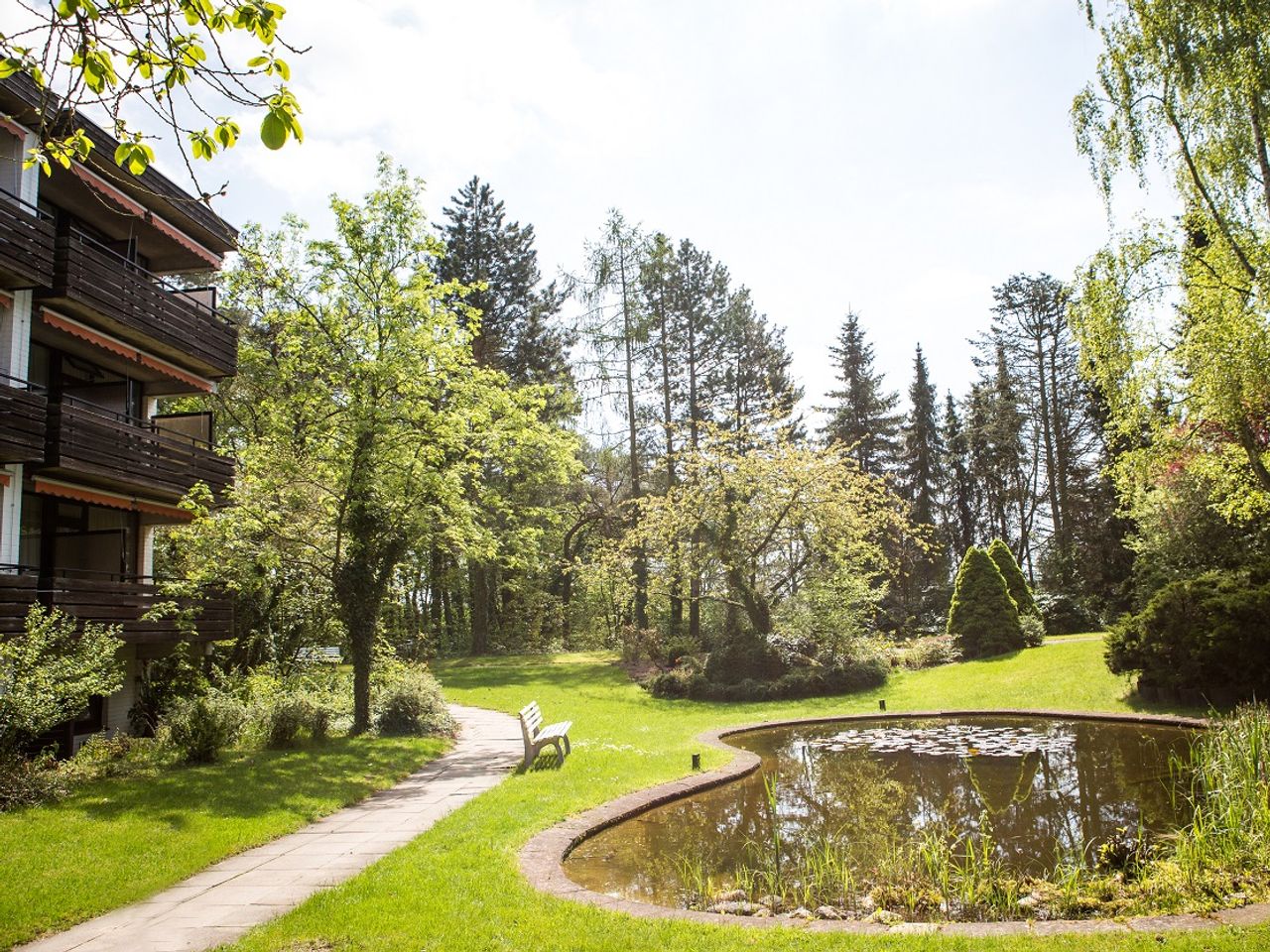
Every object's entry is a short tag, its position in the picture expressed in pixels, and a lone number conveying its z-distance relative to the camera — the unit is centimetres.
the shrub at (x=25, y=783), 827
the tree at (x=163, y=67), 367
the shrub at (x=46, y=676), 872
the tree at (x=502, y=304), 3412
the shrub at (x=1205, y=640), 1231
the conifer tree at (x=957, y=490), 4203
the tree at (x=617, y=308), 3216
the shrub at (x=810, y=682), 1967
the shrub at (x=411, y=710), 1462
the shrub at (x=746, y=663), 2070
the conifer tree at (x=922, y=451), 4250
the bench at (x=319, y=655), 1725
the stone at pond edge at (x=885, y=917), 533
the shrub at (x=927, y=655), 2269
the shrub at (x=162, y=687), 1398
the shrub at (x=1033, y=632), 2253
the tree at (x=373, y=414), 1409
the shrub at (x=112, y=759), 1010
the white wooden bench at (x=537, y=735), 1138
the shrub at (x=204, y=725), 1106
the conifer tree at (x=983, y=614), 2234
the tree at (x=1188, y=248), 1229
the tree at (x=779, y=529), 2206
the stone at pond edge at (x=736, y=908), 582
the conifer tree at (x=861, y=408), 4262
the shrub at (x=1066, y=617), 2697
